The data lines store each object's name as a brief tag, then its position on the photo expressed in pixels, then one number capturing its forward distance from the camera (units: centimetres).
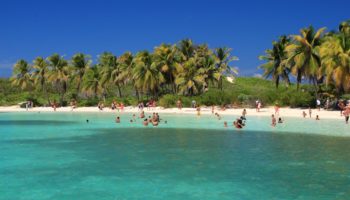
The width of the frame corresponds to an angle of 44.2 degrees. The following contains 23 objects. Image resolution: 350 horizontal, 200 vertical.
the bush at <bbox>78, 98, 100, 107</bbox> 6571
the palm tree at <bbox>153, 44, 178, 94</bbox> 5906
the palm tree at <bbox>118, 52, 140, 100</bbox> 6353
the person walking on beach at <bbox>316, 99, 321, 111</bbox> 4383
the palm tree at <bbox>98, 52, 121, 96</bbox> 6562
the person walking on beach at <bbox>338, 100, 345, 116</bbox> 3941
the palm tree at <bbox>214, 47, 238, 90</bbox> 6162
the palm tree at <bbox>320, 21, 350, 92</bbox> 3878
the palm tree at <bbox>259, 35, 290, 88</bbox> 5641
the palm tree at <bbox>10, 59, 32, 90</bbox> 7206
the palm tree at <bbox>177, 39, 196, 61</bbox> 6075
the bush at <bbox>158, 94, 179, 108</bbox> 5519
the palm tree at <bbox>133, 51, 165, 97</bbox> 5847
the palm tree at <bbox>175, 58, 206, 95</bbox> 5688
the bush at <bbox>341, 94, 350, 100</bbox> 4314
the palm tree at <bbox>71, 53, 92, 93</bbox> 7050
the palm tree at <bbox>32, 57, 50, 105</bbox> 7006
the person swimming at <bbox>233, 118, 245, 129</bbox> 3095
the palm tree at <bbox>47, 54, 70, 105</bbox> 6831
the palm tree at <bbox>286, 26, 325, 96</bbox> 4772
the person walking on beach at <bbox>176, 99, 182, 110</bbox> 5195
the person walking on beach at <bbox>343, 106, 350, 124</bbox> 3200
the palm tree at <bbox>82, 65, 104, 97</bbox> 6769
